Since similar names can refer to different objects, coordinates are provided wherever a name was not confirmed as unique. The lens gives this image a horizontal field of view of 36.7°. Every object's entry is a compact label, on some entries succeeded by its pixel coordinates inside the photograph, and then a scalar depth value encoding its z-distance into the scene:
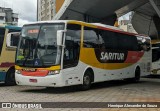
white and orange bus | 9.01
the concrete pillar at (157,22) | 29.65
